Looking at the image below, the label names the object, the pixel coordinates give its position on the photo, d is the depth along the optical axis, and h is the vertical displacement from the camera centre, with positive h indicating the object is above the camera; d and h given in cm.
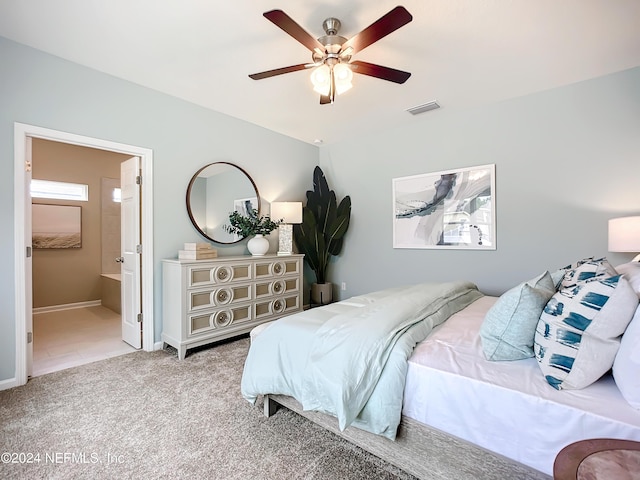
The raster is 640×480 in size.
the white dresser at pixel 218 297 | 288 -61
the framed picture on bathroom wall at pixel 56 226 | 475 +22
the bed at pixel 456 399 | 102 -62
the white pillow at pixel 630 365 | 97 -42
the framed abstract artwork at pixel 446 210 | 344 +35
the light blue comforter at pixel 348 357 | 132 -58
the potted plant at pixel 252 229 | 366 +12
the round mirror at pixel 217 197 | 340 +50
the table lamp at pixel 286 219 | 404 +27
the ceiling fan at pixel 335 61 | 183 +121
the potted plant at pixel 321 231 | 436 +11
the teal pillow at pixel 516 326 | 129 -38
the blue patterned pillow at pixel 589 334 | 107 -35
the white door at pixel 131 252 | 309 -14
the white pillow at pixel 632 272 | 123 -17
